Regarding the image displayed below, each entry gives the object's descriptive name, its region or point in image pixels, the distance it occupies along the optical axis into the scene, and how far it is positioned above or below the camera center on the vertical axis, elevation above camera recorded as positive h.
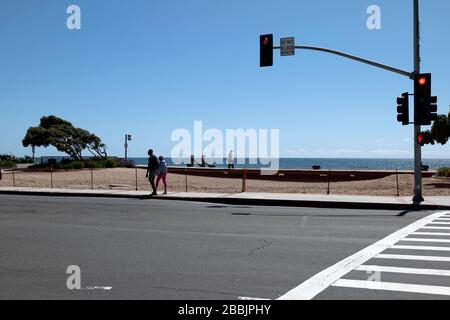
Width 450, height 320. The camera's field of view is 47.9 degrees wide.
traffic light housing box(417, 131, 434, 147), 19.34 +0.55
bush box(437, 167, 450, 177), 34.30 -1.30
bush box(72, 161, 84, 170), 46.56 -0.79
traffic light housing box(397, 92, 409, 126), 19.55 +1.72
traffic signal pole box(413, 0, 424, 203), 19.45 +3.17
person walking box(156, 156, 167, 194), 22.06 -0.54
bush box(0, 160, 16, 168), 51.42 -0.71
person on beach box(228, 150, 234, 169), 46.58 -0.41
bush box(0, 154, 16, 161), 68.31 +0.02
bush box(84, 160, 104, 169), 47.88 -0.74
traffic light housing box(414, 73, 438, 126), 18.95 +1.92
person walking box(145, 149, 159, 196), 22.12 -0.49
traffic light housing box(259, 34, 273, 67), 20.31 +4.16
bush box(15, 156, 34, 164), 67.62 -0.41
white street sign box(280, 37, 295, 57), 20.56 +4.41
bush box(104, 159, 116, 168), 49.91 -0.76
